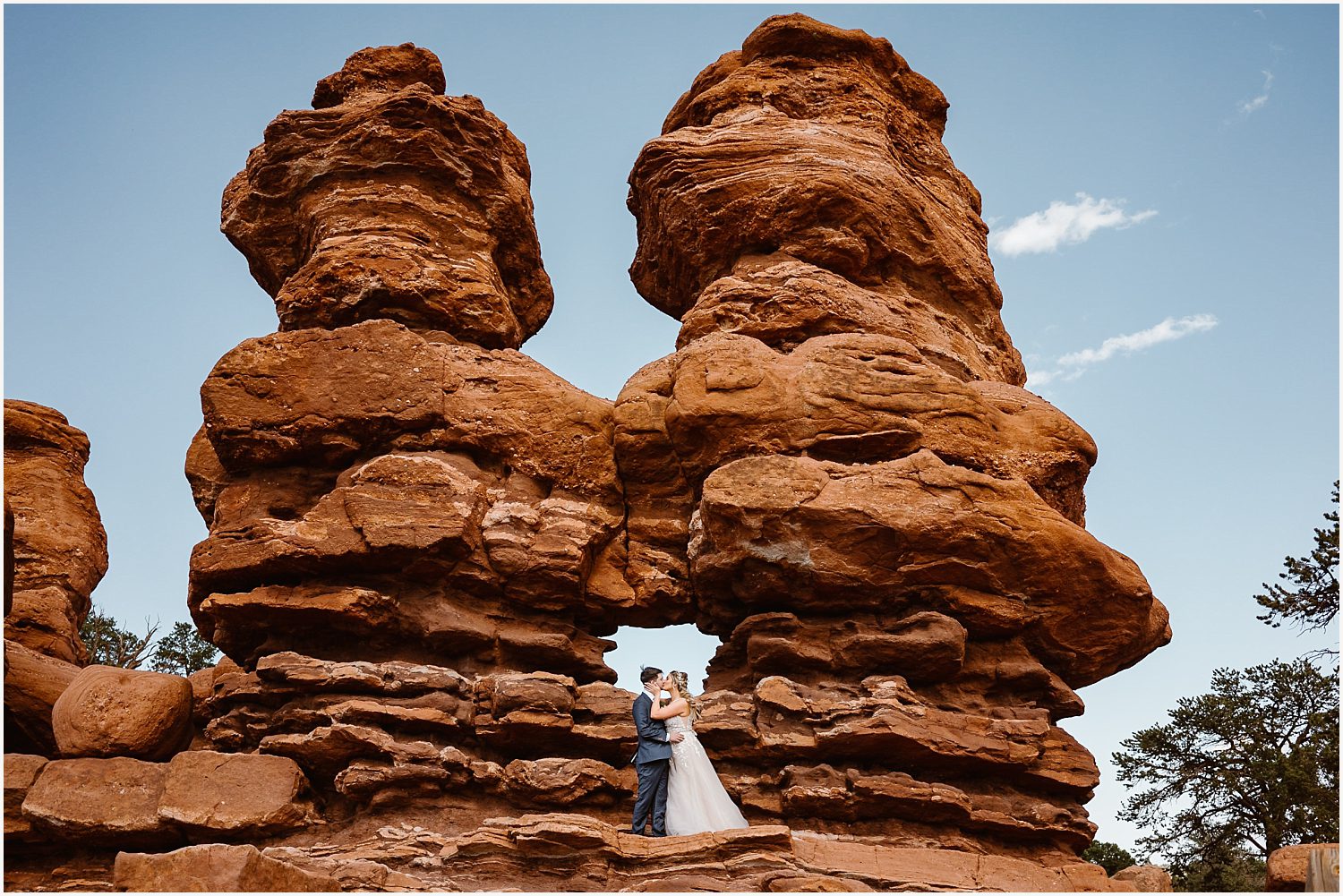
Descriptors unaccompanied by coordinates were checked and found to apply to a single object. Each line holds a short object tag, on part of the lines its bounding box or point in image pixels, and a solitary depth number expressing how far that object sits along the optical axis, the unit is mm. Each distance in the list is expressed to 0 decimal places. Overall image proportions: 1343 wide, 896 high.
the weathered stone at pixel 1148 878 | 14844
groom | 14587
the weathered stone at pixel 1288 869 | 12578
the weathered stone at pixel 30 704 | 16234
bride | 14422
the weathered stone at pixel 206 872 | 10484
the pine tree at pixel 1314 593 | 23812
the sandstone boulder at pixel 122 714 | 15156
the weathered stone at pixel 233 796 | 14305
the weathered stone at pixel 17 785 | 14508
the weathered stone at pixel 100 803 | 14328
